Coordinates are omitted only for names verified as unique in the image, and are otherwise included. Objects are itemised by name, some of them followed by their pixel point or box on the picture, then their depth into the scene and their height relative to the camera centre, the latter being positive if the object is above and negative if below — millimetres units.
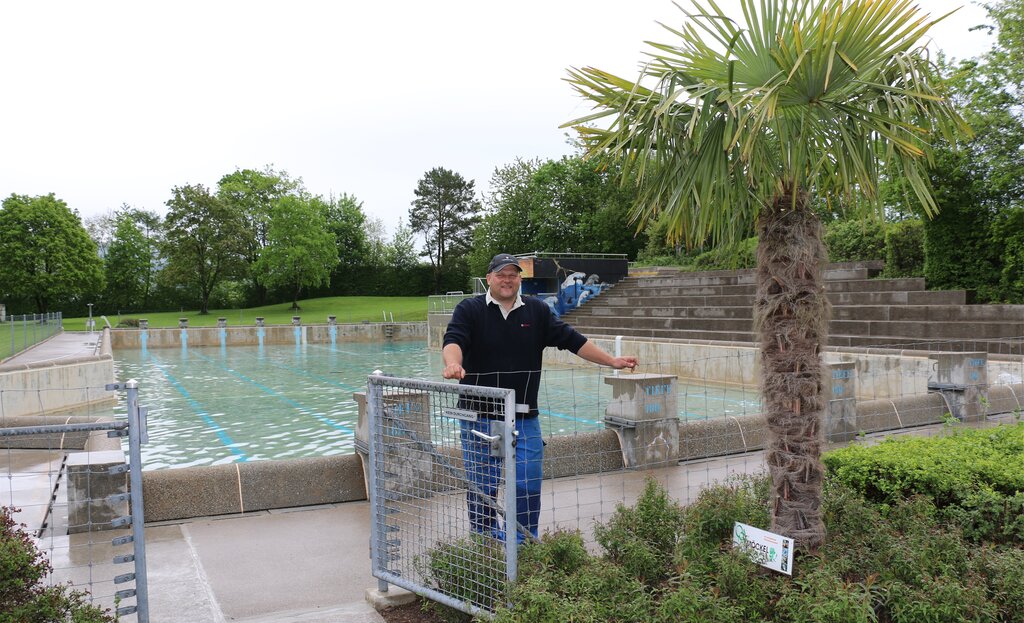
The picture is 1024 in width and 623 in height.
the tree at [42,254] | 56312 +4046
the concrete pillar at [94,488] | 5523 -1376
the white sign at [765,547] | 3807 -1364
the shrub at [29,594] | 3146 -1256
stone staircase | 16391 -767
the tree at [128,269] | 66625 +3146
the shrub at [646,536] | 3977 -1414
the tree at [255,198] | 71562 +10169
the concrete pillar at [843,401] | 9102 -1410
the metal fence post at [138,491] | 3648 -919
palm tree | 3723 +775
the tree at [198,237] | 61375 +5357
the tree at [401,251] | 77000 +4962
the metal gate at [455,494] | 3678 -1102
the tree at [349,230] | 78562 +7239
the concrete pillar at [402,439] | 4293 -829
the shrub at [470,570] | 3814 -1442
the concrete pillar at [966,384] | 9992 -1382
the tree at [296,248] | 66625 +4605
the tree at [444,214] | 77938 +8527
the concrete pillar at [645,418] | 7383 -1280
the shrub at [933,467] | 4953 -1288
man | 4266 -363
